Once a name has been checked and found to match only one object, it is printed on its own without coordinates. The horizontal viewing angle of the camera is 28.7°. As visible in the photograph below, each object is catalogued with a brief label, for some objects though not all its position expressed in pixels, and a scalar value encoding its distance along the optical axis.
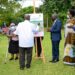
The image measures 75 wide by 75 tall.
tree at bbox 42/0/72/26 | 19.46
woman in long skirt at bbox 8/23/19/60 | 5.84
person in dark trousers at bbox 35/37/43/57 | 5.96
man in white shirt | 5.00
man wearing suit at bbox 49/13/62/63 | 5.43
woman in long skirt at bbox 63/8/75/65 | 5.18
